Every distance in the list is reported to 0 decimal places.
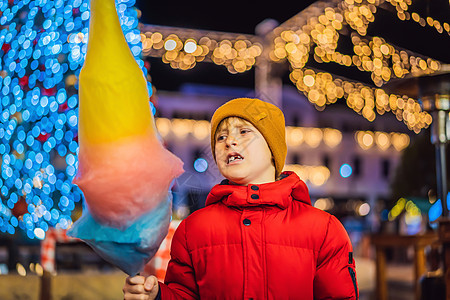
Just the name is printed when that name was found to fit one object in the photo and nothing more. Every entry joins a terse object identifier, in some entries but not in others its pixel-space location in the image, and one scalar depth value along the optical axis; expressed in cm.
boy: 185
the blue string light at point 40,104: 249
